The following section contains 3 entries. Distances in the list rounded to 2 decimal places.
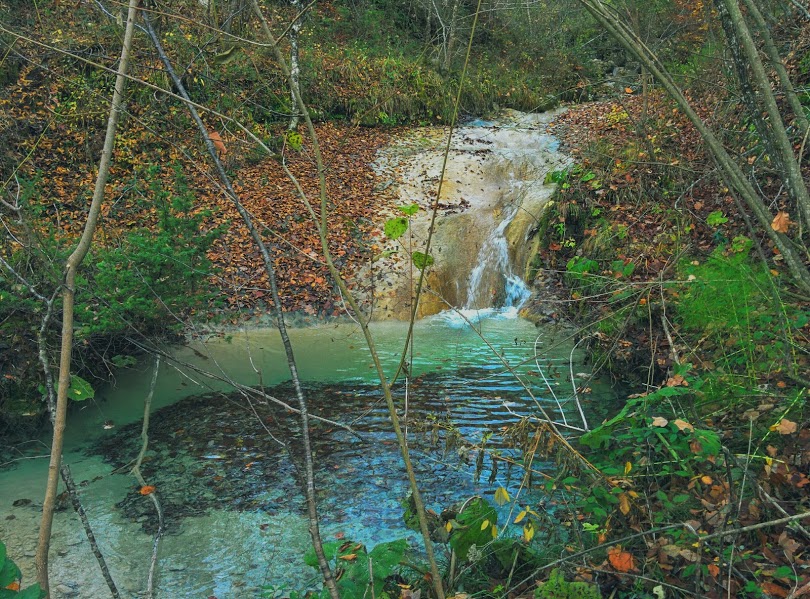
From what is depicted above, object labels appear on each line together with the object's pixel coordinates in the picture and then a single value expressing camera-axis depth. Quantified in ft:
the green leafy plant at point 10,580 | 6.15
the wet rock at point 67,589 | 11.66
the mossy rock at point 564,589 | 8.48
